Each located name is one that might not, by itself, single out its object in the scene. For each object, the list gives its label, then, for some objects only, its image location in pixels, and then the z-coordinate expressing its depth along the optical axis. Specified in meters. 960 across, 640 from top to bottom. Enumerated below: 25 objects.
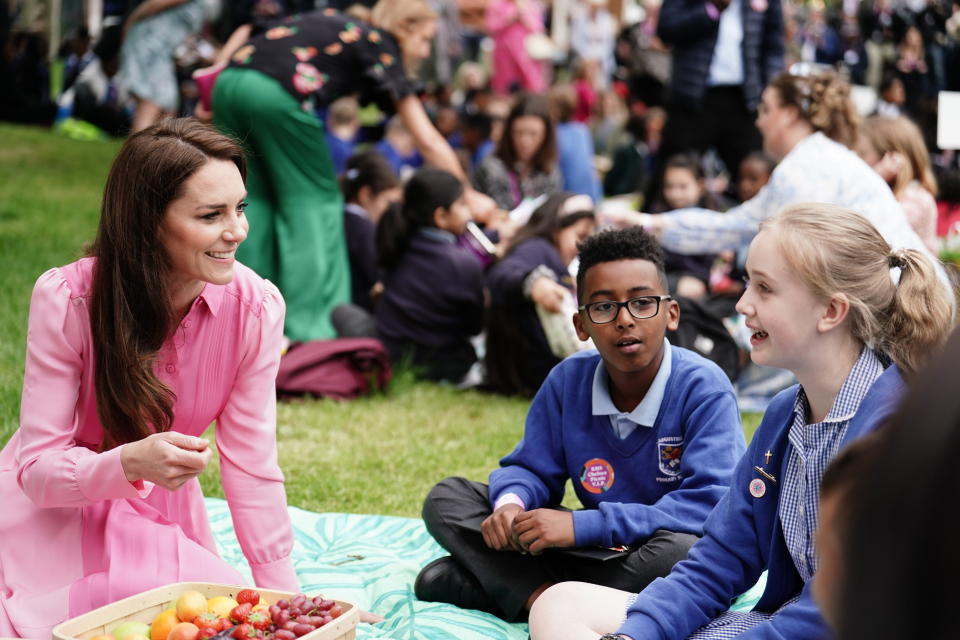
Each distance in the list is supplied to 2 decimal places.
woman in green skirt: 5.31
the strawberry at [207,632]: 2.19
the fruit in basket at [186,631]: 2.19
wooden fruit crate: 2.18
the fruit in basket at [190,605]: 2.28
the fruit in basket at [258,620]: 2.20
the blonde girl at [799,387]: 2.19
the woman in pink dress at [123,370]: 2.40
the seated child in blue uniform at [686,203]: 5.82
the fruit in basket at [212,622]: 2.21
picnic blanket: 2.89
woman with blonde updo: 4.59
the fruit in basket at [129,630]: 2.24
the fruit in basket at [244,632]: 2.17
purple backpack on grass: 5.11
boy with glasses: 2.81
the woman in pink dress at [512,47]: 13.06
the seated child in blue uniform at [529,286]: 5.21
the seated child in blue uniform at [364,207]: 6.29
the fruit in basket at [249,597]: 2.32
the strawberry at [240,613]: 2.23
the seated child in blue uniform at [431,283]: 5.64
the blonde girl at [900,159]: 5.34
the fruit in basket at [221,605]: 2.29
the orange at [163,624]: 2.27
